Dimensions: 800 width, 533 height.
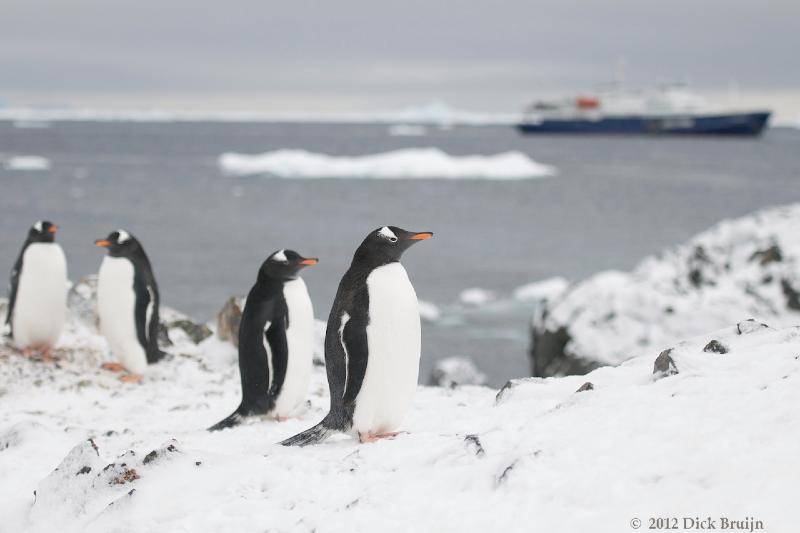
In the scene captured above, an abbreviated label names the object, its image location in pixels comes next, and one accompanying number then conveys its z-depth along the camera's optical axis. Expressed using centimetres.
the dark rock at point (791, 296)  1571
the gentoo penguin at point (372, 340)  775
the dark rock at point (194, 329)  1509
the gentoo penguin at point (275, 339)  967
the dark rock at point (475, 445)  608
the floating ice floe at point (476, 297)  3122
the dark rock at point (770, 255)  1647
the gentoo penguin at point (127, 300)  1255
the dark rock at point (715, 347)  707
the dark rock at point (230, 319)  1346
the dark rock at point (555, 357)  1490
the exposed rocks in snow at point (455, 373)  2028
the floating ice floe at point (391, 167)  8459
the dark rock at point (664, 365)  662
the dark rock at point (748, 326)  752
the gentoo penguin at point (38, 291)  1339
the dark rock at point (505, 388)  847
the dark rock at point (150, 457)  664
